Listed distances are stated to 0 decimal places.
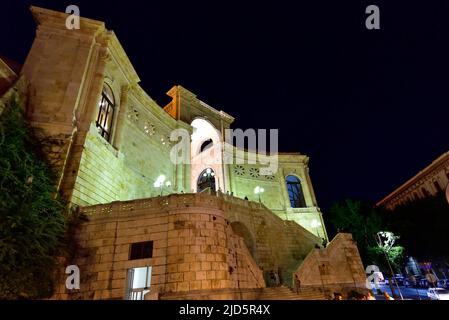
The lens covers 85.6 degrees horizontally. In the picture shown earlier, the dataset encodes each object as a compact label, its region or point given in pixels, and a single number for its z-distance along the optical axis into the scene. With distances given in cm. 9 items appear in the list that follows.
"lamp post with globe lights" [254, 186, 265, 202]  2277
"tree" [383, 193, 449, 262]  2434
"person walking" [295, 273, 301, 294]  1248
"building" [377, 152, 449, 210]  3050
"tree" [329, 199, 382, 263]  2506
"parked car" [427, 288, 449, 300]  1463
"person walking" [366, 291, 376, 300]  1347
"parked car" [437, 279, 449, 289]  1898
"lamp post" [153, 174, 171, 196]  1749
